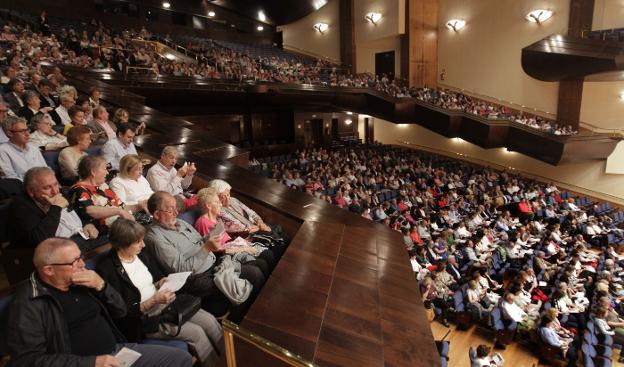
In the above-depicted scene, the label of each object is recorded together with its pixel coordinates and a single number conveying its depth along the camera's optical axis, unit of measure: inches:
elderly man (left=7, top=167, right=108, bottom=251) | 56.9
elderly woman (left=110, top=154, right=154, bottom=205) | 81.6
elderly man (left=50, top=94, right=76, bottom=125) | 134.5
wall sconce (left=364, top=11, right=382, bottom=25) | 497.0
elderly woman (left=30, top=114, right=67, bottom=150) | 103.3
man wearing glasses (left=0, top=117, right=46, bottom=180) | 83.5
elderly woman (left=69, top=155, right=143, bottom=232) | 69.0
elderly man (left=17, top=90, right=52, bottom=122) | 121.5
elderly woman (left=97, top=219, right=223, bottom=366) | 52.6
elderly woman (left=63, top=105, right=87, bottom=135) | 115.8
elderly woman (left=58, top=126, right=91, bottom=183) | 89.0
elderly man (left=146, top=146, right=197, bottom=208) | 94.7
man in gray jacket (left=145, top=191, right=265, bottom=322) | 60.7
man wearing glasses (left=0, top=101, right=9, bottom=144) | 96.1
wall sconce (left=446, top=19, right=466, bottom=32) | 455.8
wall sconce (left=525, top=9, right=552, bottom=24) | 374.3
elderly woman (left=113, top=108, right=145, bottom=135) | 125.4
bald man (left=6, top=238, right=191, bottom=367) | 40.1
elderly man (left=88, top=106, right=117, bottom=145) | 118.3
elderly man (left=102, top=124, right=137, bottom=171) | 105.9
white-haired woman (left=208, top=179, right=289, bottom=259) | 82.4
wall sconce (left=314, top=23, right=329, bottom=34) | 587.8
